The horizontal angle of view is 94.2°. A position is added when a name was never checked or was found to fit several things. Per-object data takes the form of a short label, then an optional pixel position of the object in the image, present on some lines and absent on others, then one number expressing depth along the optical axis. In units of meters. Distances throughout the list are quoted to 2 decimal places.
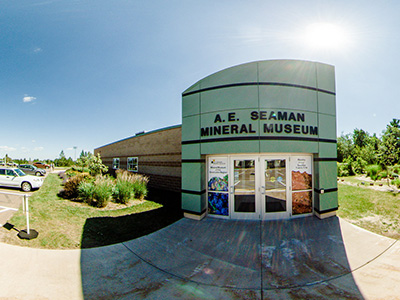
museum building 7.04
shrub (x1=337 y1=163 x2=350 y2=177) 21.09
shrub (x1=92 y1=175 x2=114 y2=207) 8.98
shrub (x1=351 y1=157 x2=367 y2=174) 21.33
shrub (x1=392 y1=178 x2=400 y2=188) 11.76
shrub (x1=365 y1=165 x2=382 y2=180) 15.84
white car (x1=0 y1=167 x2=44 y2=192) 12.08
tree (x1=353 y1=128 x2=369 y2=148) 53.12
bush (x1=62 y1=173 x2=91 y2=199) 10.47
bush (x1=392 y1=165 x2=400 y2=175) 16.77
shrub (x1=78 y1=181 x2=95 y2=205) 9.39
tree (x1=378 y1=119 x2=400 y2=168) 13.63
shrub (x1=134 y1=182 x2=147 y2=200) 10.64
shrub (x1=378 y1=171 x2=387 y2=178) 15.41
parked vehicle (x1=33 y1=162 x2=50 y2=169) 36.84
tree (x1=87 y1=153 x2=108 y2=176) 16.68
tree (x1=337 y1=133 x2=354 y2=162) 34.53
